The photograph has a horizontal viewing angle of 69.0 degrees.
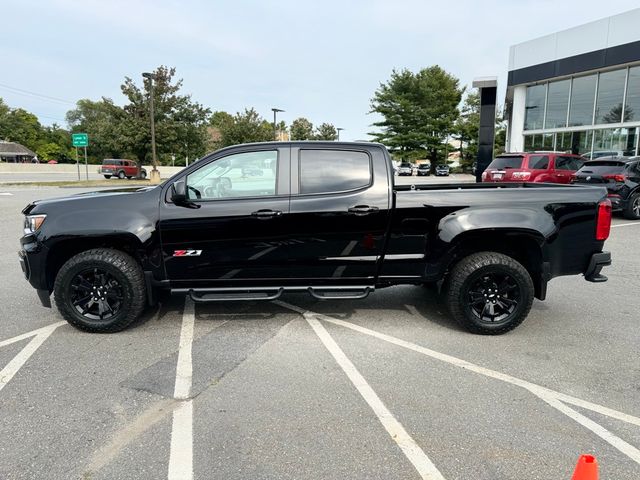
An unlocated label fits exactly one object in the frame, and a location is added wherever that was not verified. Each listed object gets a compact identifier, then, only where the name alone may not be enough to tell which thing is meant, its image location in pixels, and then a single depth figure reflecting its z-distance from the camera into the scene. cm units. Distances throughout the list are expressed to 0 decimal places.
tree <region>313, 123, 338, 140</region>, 7716
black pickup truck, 432
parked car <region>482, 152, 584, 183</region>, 1313
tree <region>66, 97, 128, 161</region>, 3706
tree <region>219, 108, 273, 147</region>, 4866
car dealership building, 2089
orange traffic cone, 179
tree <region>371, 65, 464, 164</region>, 4806
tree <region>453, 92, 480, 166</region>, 5031
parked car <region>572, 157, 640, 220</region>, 1162
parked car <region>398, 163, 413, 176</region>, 4669
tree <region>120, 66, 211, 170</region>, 3666
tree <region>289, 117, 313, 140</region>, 7234
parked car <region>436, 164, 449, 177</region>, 4766
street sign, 3142
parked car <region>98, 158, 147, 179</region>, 3734
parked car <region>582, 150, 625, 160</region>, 2011
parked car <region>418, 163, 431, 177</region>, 4934
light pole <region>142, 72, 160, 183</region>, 3083
